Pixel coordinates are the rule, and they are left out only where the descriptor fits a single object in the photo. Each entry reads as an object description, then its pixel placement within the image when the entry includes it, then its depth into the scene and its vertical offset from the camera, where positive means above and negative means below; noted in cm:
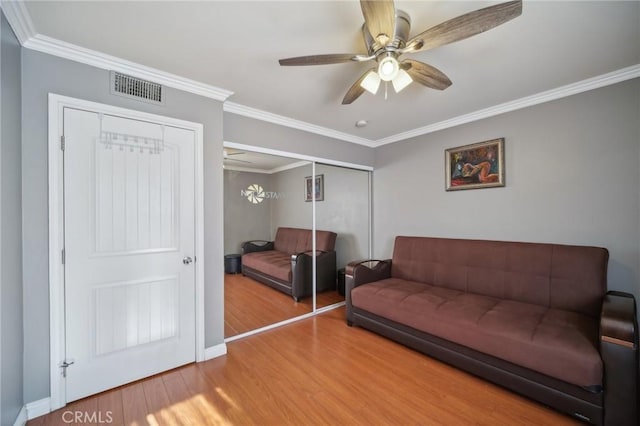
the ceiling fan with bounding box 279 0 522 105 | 120 +93
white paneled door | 184 -27
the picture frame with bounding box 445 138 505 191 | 285 +55
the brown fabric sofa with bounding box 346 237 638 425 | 156 -84
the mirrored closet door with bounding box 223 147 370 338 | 296 -26
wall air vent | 199 +101
